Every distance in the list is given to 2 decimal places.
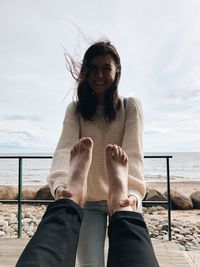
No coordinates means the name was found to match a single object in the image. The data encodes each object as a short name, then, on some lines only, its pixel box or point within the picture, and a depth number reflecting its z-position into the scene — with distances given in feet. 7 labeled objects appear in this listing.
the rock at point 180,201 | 18.99
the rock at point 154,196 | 17.96
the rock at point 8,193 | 19.84
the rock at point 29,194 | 20.80
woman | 2.93
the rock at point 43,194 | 19.33
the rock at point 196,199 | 19.91
